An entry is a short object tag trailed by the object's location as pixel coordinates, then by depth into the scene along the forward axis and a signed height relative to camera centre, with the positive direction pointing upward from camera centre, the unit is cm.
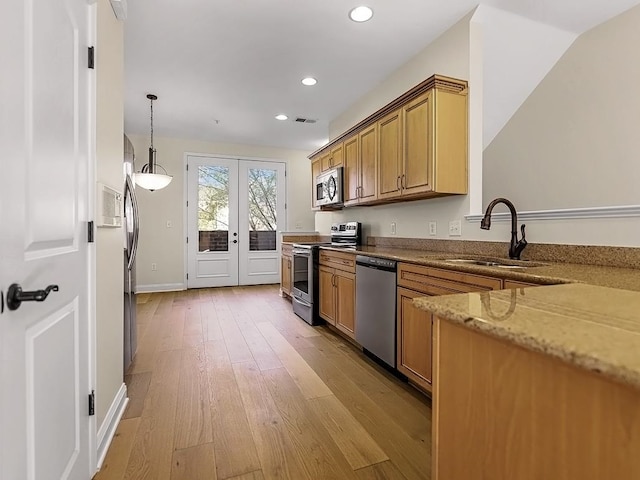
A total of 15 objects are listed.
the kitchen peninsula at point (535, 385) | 49 -26
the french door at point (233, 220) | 602 +32
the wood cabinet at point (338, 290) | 307 -52
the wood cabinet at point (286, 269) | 493 -48
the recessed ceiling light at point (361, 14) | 250 +170
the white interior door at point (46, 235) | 85 +1
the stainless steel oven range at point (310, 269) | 381 -38
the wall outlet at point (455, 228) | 272 +8
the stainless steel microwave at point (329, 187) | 399 +64
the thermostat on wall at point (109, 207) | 157 +15
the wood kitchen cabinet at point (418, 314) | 191 -51
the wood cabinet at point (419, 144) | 256 +78
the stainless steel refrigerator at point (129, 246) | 236 -7
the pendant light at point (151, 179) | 417 +73
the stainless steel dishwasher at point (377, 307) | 246 -54
